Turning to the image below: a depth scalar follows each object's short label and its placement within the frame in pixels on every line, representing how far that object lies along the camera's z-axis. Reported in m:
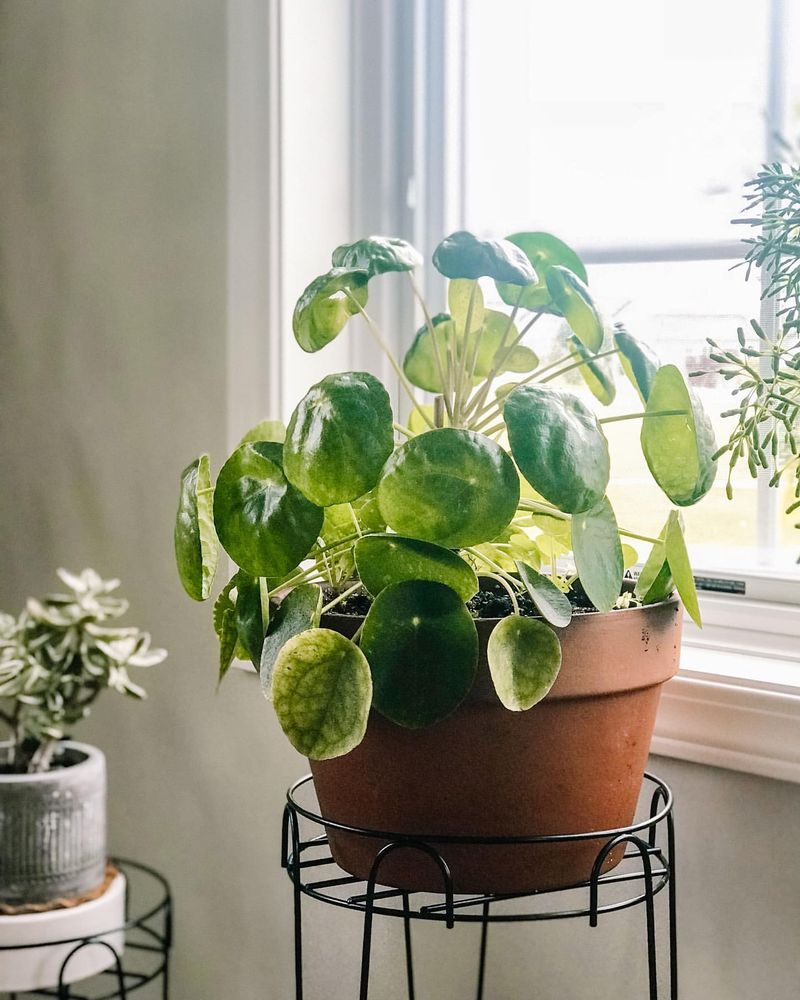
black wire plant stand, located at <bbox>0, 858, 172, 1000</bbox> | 1.46
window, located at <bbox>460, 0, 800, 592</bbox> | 1.15
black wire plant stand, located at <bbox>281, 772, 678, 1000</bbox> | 0.75
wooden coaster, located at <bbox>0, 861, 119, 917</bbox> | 1.24
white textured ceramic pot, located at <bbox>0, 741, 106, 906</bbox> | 1.24
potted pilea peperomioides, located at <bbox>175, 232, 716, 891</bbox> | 0.69
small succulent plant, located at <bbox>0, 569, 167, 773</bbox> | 1.31
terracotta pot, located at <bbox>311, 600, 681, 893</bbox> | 0.75
